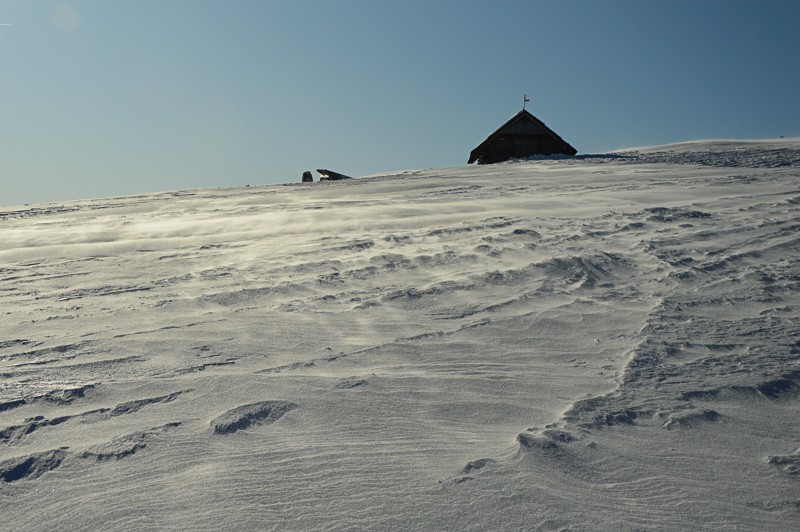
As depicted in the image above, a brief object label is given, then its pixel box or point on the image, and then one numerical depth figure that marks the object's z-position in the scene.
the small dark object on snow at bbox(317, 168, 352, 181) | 18.12
